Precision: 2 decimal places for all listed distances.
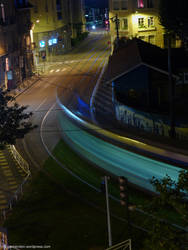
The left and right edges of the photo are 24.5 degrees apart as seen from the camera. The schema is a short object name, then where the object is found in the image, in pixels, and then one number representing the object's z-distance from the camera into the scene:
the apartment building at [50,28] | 84.62
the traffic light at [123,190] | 16.17
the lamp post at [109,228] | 17.52
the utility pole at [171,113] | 33.50
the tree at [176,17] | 64.62
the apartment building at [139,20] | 81.94
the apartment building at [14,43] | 59.53
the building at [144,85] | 42.59
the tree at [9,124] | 27.61
